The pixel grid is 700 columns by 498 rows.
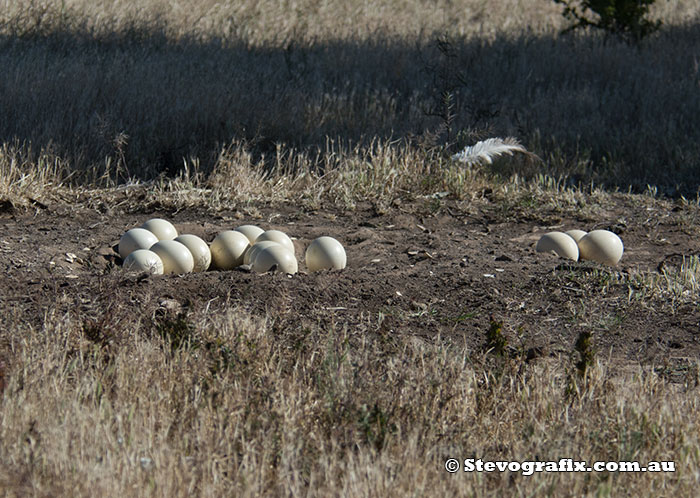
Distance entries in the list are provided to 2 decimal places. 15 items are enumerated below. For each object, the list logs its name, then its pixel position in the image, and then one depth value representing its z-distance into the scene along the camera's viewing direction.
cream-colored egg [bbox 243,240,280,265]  10.70
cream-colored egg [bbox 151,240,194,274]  10.49
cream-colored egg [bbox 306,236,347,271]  10.87
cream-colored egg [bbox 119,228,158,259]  10.98
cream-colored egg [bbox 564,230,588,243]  12.25
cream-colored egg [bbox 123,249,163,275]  10.23
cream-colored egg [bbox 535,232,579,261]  11.69
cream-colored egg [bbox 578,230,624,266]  11.60
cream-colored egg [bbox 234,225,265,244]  11.66
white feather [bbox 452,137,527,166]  15.95
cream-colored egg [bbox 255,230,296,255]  11.24
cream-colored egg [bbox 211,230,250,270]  11.02
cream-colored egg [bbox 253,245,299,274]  10.44
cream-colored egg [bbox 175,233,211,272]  10.91
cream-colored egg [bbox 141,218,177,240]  11.56
